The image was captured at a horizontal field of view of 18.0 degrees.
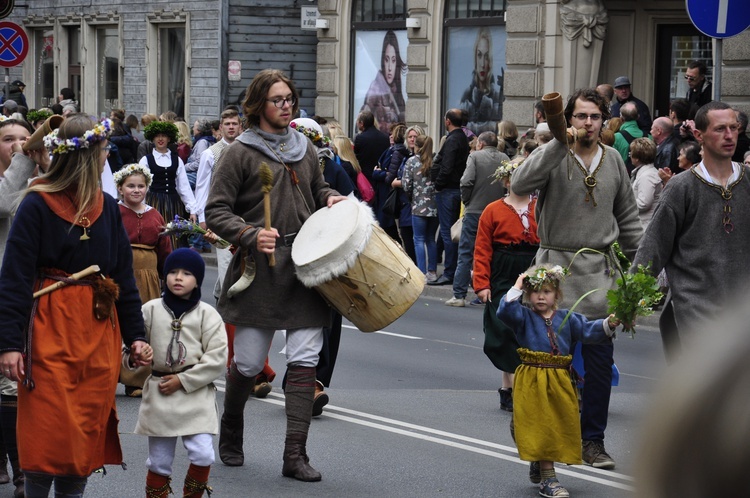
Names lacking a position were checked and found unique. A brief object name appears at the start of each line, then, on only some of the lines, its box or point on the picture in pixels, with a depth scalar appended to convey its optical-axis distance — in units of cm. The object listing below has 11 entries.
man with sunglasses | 2774
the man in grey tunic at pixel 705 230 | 1171
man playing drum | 1183
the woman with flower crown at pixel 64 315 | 889
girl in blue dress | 1154
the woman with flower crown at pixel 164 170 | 2643
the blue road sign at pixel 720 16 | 1831
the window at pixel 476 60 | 4230
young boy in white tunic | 1006
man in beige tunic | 1281
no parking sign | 3193
